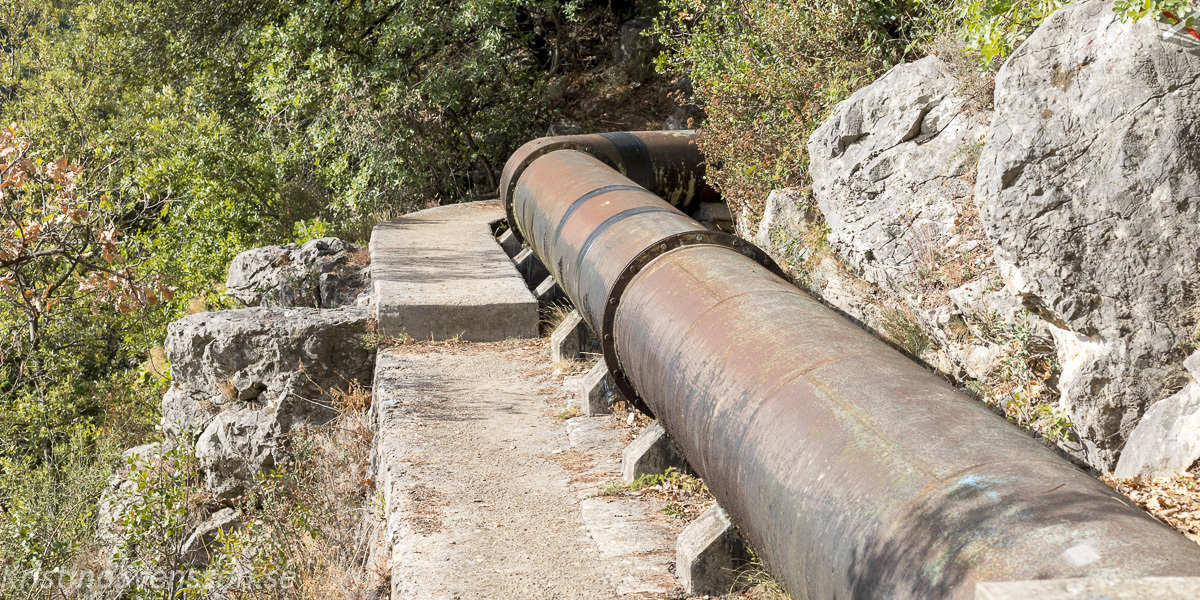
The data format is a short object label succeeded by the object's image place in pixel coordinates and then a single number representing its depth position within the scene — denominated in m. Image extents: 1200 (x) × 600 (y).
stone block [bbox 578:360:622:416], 5.23
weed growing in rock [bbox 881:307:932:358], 5.05
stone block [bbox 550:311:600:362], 6.04
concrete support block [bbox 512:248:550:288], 8.44
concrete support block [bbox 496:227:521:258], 9.31
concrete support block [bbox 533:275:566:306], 7.21
